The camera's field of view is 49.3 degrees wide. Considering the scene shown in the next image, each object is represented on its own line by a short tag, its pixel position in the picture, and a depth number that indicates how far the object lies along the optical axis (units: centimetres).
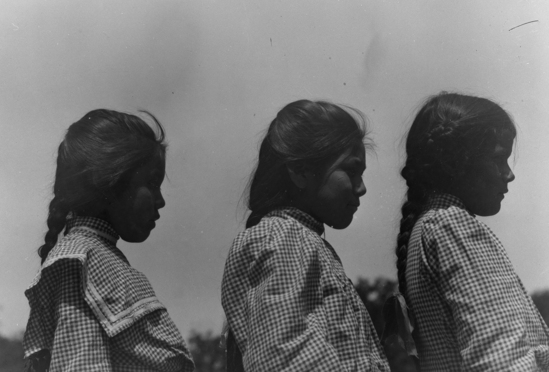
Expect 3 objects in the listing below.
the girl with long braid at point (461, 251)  149
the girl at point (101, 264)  167
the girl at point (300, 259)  150
